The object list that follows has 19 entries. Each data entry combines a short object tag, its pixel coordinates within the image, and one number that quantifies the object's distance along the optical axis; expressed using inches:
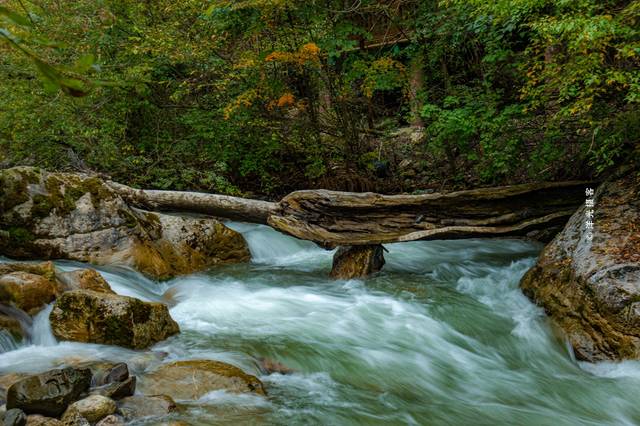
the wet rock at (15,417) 124.3
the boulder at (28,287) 196.4
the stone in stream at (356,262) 300.2
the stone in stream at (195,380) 155.7
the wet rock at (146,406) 138.9
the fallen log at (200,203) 319.9
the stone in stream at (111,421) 130.8
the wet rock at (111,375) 151.9
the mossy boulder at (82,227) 275.7
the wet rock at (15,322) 185.5
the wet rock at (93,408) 130.3
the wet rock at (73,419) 127.1
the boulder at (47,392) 131.5
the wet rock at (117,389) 145.7
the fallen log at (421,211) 286.8
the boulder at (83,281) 219.3
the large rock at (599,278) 193.5
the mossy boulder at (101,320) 185.3
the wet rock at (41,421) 126.5
